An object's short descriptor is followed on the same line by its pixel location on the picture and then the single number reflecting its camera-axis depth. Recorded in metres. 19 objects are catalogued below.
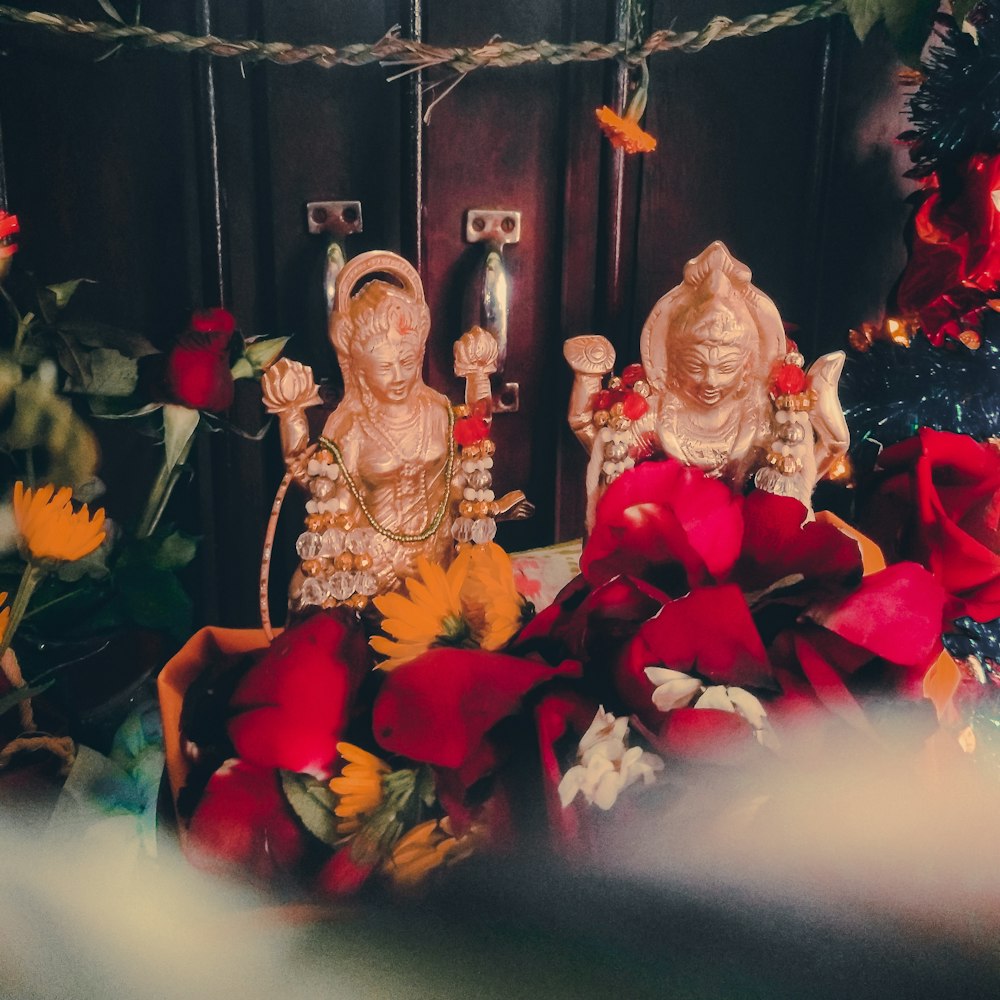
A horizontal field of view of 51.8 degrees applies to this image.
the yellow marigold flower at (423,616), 0.52
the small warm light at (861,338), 0.61
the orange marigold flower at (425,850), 0.49
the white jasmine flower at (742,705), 0.50
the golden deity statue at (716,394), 0.55
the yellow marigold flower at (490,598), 0.54
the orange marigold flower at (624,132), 0.53
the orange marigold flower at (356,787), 0.49
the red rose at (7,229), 0.47
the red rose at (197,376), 0.50
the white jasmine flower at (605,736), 0.50
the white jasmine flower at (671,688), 0.50
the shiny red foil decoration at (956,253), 0.57
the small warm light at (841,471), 0.60
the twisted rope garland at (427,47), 0.48
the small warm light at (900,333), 0.60
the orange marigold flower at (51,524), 0.49
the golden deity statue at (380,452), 0.51
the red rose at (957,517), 0.56
